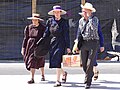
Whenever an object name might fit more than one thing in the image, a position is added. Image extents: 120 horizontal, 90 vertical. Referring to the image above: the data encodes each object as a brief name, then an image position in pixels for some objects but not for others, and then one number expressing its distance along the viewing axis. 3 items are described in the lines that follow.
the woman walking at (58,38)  17.28
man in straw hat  16.45
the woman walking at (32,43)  18.14
